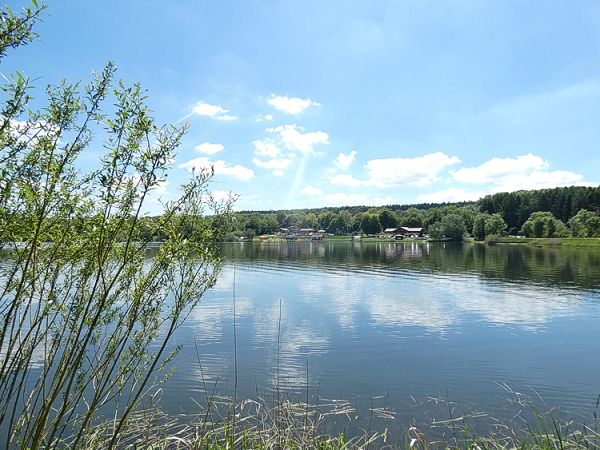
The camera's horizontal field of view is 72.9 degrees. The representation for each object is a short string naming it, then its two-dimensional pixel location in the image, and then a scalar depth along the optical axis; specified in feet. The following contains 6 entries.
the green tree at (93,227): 10.92
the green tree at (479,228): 406.00
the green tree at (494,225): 392.88
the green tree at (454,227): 417.71
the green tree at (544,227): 341.15
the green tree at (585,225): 312.50
